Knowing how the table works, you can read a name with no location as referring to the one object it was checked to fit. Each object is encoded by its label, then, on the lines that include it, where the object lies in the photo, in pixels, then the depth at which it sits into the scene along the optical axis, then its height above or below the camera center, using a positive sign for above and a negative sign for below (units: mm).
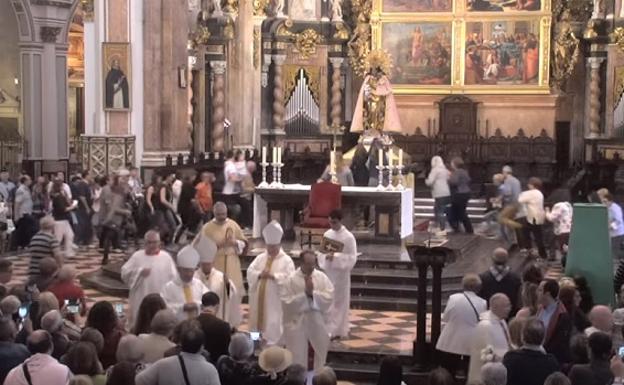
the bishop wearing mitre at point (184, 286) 9461 -1397
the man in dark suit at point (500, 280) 10250 -1420
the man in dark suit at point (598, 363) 6973 -1529
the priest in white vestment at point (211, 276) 10312 -1408
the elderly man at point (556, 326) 8547 -1546
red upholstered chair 16094 -1150
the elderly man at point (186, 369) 6508 -1449
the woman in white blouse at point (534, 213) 17234 -1311
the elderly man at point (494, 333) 8711 -1643
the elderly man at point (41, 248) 11102 -1230
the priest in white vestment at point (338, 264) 11812 -1477
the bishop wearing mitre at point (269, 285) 10969 -1619
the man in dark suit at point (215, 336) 7652 -1465
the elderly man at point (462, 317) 9281 -1612
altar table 17500 -1239
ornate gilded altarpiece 31047 +2504
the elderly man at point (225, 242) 11883 -1249
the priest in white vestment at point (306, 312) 10148 -1726
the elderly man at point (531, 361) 7270 -1557
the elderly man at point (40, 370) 6566 -1478
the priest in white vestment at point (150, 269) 10578 -1392
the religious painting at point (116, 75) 21312 +1045
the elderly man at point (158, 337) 7352 -1434
